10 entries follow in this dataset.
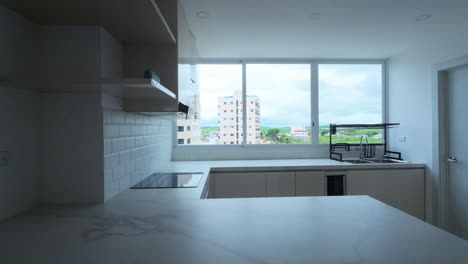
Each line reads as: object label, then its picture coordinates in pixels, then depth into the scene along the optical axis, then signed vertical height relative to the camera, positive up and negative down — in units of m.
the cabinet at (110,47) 0.99 +0.50
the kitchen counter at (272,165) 2.66 -0.39
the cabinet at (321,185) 2.66 -0.62
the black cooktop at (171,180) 1.71 -0.39
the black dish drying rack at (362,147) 3.21 -0.22
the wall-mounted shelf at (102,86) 0.95 +0.21
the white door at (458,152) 2.45 -0.23
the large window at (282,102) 3.36 +0.43
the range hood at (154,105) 1.58 +0.19
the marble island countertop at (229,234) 0.71 -0.37
